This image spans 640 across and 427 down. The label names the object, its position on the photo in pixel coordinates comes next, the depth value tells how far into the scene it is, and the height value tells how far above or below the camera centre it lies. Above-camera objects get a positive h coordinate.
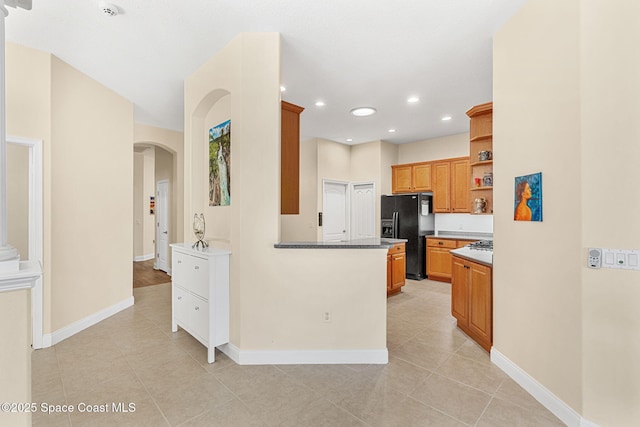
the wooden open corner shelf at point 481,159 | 3.79 +0.70
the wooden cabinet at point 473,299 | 2.86 -0.90
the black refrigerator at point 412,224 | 5.96 -0.22
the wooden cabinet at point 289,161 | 3.17 +0.56
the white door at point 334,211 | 6.56 +0.05
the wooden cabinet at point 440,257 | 5.68 -0.85
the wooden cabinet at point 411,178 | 6.29 +0.76
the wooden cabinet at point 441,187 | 5.97 +0.53
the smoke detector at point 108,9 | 2.28 +1.56
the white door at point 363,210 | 6.70 +0.07
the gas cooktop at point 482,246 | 3.74 -0.43
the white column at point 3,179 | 1.48 +0.17
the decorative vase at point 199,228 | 3.21 -0.15
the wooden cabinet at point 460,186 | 5.72 +0.53
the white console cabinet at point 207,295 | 2.70 -0.76
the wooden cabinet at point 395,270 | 4.76 -0.91
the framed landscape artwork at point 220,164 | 3.08 +0.52
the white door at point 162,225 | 6.67 -0.27
